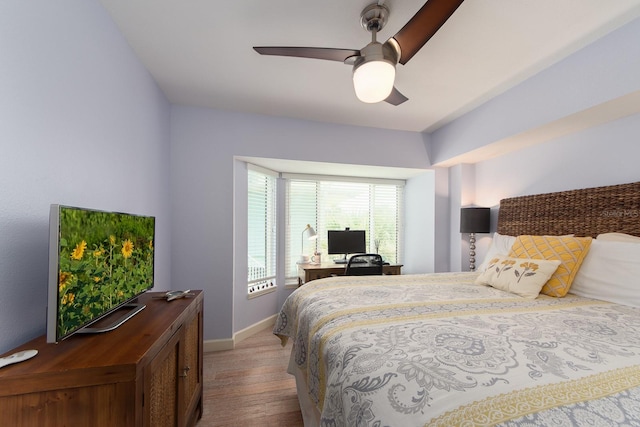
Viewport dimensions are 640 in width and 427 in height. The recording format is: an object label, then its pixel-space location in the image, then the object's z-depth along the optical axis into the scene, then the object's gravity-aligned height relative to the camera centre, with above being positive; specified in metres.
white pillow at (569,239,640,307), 1.47 -0.32
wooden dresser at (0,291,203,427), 0.73 -0.49
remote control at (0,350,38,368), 0.76 -0.42
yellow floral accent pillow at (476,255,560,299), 1.64 -0.37
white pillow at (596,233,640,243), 1.66 -0.11
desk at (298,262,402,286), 3.25 -0.64
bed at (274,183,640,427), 0.66 -0.46
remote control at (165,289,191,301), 1.54 -0.45
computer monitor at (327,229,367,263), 3.73 -0.32
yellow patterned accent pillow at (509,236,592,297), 1.65 -0.23
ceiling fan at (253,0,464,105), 1.39 +0.96
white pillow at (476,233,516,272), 2.28 -0.24
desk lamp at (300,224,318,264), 3.64 -0.19
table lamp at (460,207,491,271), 2.89 +0.01
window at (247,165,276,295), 3.20 -0.12
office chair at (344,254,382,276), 3.12 -0.55
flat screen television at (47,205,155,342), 0.84 -0.19
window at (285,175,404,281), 3.72 +0.14
